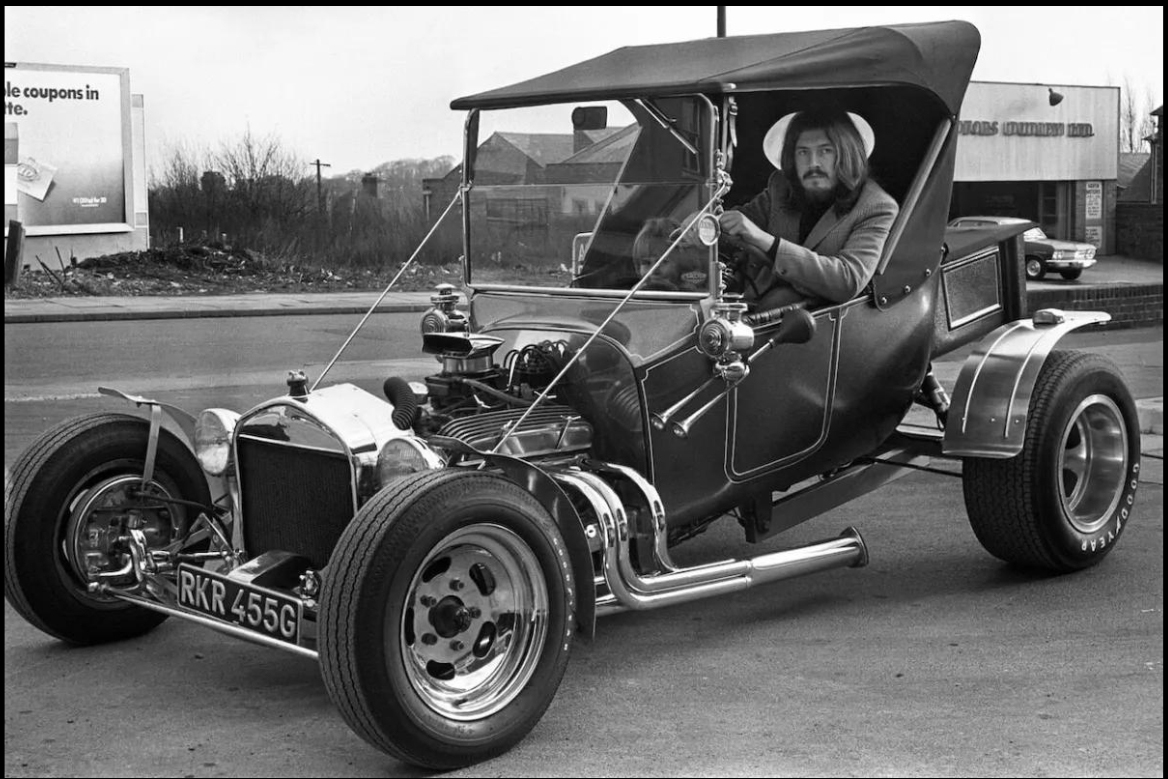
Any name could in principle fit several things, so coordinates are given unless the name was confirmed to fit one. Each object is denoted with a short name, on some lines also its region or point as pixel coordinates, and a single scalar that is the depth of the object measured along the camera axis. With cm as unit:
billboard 3412
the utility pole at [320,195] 3601
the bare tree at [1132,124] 4147
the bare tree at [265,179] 3606
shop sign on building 3647
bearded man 536
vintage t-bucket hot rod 422
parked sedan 3472
